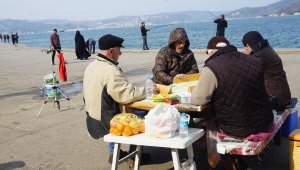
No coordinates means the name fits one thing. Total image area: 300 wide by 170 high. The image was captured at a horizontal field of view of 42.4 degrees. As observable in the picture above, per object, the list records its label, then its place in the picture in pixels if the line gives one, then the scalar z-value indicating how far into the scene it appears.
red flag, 10.63
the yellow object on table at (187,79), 5.57
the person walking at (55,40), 19.53
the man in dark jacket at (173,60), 5.81
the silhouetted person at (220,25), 18.70
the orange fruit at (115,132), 3.89
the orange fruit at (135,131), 3.87
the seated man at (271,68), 5.05
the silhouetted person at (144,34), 24.38
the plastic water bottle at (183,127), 3.72
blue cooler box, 5.39
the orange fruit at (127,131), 3.84
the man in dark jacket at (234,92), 3.79
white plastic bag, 3.65
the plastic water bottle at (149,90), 4.64
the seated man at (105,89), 4.36
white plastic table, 3.57
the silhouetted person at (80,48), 21.44
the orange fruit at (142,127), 3.91
